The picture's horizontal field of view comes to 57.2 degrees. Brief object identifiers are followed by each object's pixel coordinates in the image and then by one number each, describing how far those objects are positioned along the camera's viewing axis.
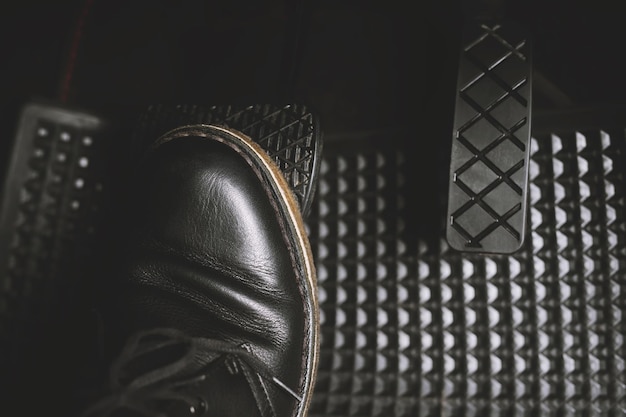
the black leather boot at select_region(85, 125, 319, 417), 0.59
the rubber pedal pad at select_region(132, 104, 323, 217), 0.62
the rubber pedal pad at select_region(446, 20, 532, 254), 0.62
